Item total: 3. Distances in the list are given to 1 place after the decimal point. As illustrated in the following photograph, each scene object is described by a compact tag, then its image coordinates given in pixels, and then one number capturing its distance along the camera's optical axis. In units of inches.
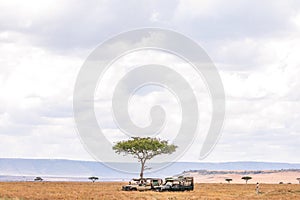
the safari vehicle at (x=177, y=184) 4168.3
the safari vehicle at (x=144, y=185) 4266.7
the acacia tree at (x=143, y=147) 5423.2
